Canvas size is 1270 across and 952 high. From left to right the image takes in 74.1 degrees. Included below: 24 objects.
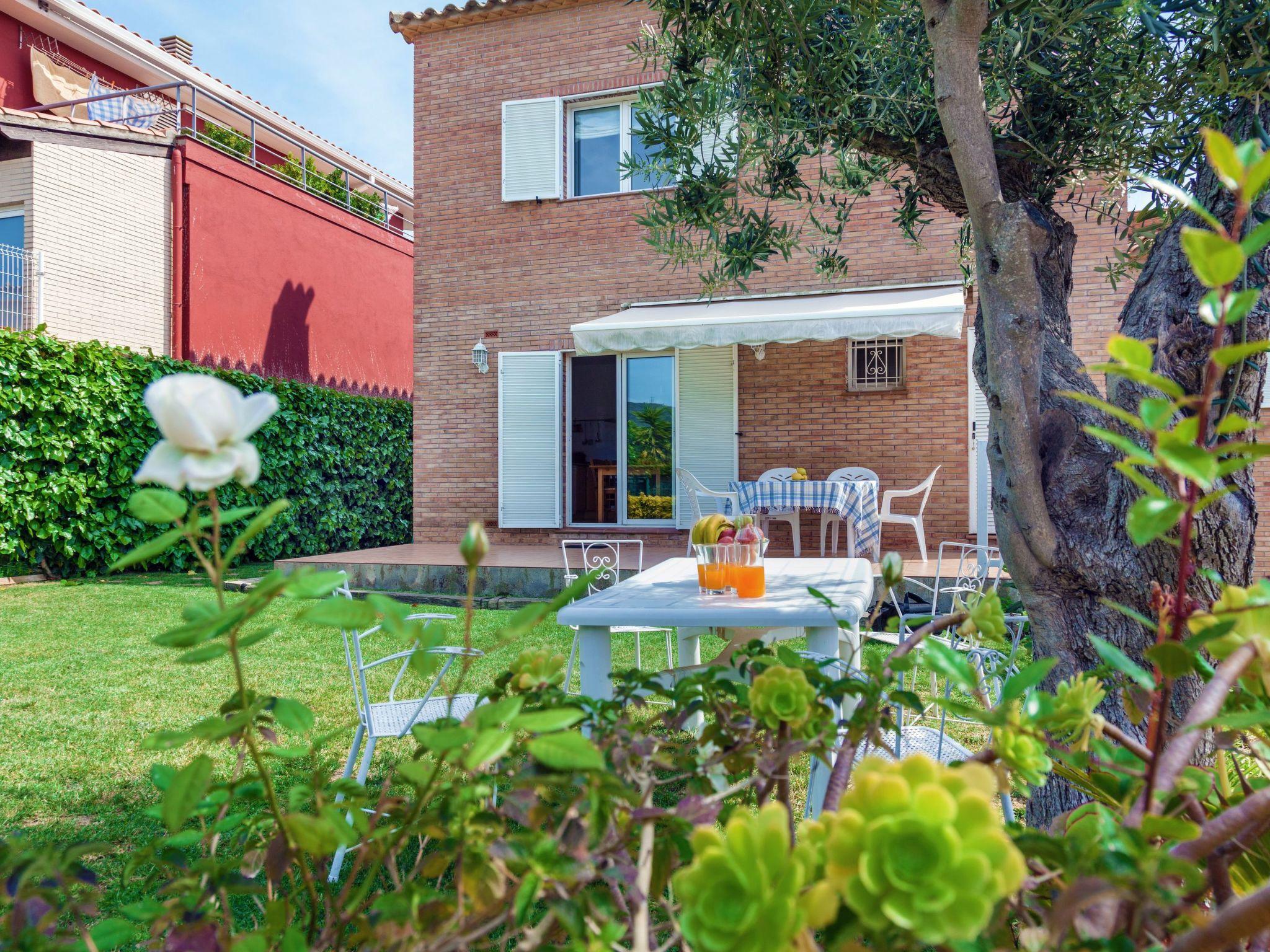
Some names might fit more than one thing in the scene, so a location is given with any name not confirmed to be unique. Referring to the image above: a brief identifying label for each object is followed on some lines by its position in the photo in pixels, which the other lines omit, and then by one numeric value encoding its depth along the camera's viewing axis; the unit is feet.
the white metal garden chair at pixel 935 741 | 8.71
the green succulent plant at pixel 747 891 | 1.36
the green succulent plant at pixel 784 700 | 2.48
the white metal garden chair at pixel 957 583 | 12.71
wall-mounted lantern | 37.09
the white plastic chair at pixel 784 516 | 29.19
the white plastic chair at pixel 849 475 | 30.58
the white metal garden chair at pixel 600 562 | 16.59
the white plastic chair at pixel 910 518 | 28.07
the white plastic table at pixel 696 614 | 8.32
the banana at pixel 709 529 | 10.93
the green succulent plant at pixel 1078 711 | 2.41
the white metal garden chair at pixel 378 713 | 9.73
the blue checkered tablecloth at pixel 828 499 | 26.02
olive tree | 6.08
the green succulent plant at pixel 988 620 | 3.09
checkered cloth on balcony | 45.65
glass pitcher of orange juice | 9.66
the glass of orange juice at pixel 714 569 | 9.81
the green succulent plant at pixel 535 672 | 2.73
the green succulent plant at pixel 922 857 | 1.33
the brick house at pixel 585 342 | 31.65
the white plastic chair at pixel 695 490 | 29.37
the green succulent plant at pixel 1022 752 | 2.26
